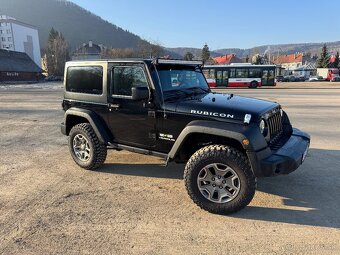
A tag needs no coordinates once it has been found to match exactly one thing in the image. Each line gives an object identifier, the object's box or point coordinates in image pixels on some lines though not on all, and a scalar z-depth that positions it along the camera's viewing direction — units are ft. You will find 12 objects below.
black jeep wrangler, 13.19
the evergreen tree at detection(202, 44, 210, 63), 336.90
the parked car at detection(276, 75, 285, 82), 197.63
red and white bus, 114.62
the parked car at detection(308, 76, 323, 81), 203.92
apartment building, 365.40
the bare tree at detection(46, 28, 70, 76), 298.15
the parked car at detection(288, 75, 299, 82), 198.00
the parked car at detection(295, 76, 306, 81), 200.30
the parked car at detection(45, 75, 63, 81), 244.46
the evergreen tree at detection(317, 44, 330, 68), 273.54
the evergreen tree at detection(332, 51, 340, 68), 280.72
